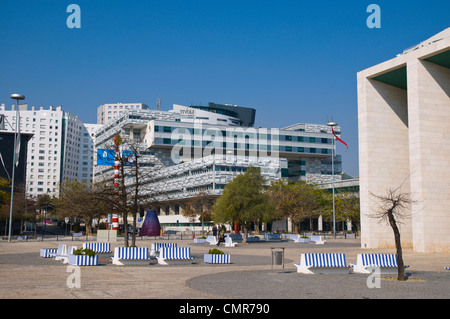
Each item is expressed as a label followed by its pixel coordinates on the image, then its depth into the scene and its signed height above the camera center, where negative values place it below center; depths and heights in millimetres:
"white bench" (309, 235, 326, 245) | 45109 -2760
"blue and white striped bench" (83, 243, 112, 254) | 28094 -2151
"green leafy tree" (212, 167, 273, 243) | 44938 +780
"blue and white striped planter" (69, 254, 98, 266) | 21609 -2236
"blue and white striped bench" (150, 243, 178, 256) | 26062 -2068
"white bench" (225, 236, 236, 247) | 40419 -2694
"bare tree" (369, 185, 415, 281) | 16069 -1402
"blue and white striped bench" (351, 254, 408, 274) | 18109 -1969
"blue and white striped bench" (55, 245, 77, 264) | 23441 -2252
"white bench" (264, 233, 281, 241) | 52406 -2870
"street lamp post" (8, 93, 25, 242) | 44975 +10440
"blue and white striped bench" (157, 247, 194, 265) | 22656 -2161
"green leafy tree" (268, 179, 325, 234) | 66750 +1466
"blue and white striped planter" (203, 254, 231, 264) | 23469 -2334
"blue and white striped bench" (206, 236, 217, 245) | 43906 -2669
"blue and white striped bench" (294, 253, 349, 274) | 18500 -2019
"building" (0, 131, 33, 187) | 75750 +8546
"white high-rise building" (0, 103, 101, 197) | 162375 +21737
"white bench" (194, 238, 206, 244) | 45906 -2888
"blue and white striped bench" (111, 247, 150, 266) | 21750 -2092
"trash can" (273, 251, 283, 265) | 19467 -1872
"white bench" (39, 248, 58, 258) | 26859 -2394
